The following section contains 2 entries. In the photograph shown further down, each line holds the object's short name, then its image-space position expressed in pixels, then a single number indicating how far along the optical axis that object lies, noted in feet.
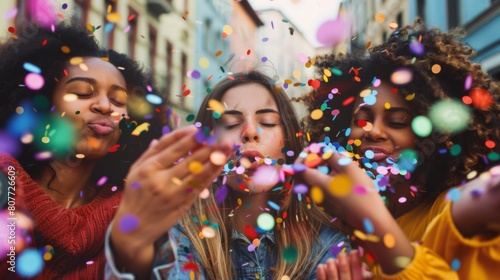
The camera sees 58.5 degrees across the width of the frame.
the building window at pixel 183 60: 34.46
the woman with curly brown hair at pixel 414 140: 3.43
